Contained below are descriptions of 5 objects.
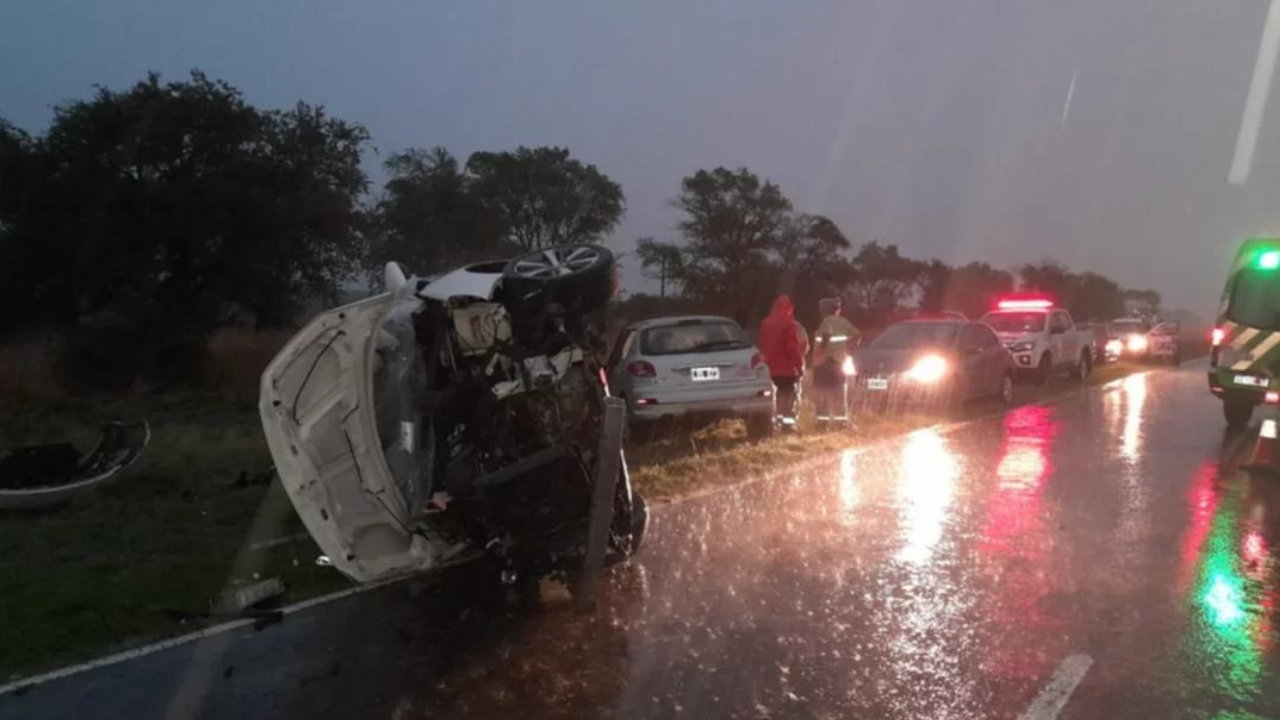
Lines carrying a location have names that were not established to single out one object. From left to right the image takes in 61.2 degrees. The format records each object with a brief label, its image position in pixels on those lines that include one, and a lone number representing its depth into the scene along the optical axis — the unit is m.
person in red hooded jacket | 14.06
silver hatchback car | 13.00
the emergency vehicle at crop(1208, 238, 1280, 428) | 13.88
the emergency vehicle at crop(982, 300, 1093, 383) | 23.72
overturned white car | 6.02
